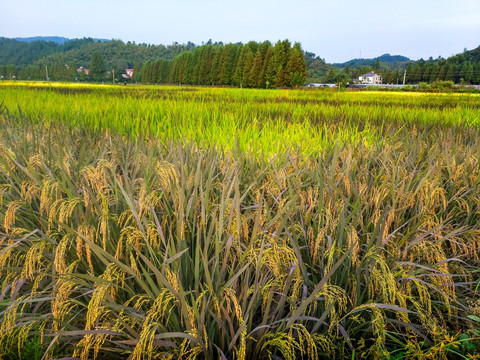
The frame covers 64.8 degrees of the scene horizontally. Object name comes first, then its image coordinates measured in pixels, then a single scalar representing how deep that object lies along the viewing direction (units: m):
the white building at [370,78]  132.88
